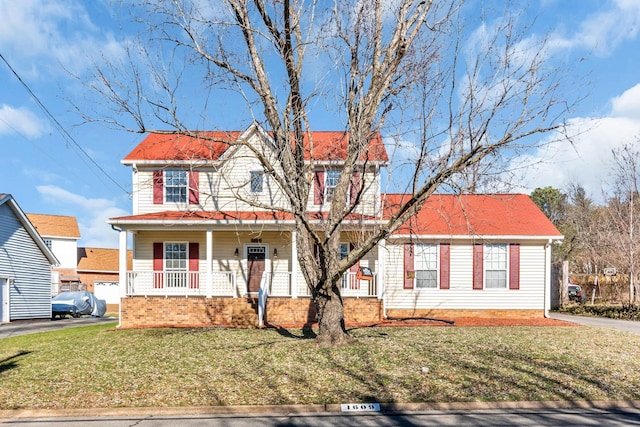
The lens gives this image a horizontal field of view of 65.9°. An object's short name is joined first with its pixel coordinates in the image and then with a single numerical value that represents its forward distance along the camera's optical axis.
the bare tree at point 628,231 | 20.64
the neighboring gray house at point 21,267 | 22.17
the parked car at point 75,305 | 26.58
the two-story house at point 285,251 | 16.45
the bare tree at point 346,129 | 9.74
